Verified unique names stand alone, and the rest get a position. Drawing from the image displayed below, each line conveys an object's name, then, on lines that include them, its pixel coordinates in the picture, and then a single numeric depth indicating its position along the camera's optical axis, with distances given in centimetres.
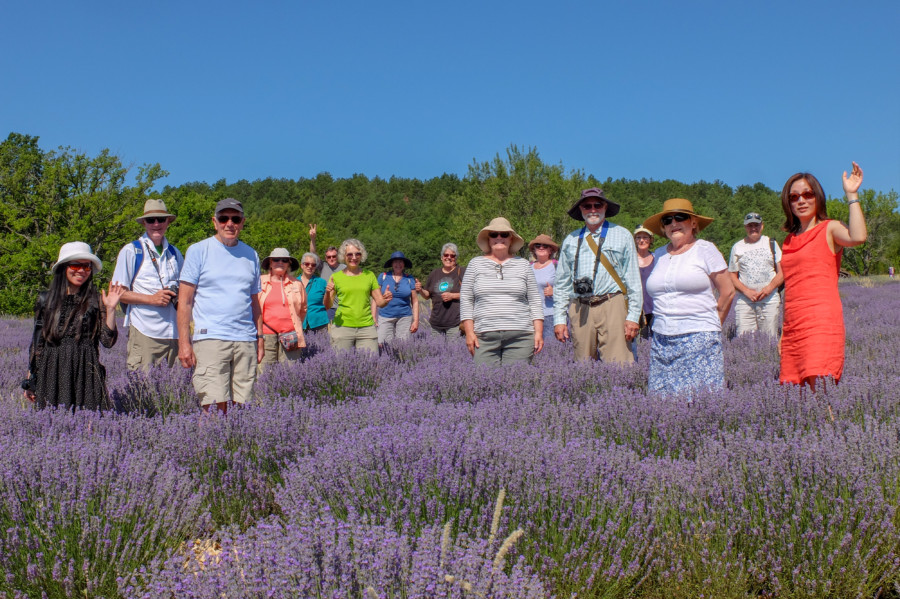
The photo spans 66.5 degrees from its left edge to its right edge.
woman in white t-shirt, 374
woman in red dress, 347
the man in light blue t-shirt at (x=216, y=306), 398
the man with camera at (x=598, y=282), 480
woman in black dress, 388
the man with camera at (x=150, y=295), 449
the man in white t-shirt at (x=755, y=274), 677
